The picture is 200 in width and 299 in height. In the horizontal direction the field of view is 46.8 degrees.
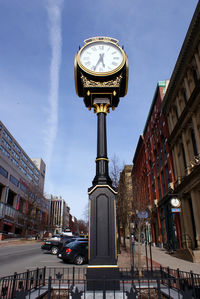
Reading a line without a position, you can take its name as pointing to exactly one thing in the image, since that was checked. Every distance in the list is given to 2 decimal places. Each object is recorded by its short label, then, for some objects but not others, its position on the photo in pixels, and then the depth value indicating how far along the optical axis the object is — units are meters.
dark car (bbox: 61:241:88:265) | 14.15
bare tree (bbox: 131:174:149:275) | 18.62
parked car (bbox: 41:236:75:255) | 20.48
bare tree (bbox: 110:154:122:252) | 24.93
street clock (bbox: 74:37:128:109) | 7.85
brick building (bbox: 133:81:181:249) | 23.36
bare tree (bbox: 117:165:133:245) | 23.43
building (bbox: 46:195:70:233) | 154.25
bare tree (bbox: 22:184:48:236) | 50.81
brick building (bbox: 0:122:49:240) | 54.09
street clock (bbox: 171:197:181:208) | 18.62
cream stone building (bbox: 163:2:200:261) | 16.98
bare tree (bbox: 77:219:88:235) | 163.12
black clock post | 6.17
